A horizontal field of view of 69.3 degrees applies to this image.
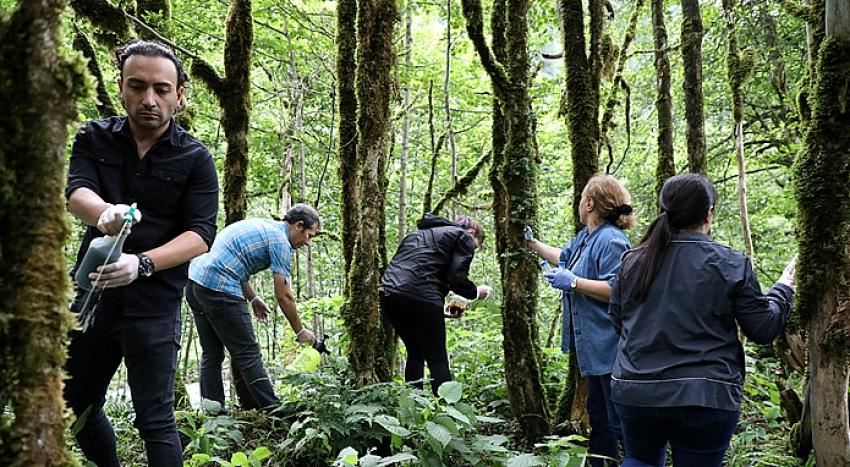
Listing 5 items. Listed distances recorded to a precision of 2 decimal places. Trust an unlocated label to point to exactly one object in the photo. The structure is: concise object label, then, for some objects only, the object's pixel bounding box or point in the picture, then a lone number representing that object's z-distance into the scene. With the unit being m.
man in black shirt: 3.02
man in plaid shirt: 5.61
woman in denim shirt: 4.34
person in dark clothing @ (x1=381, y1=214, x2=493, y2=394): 6.25
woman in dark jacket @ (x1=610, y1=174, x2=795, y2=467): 3.01
